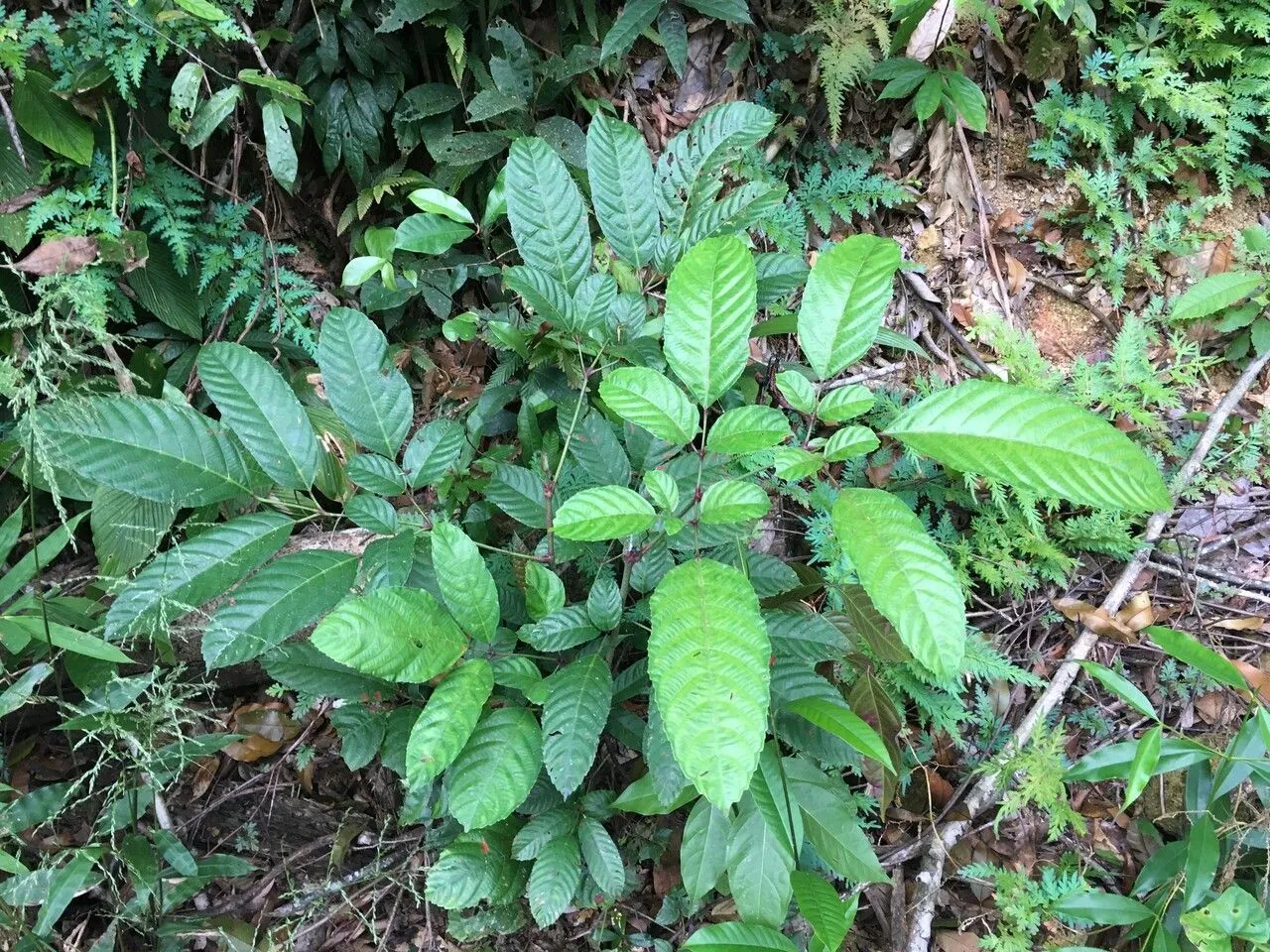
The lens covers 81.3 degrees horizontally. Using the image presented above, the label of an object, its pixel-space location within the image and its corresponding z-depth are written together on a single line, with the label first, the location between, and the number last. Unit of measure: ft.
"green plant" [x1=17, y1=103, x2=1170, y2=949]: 3.26
